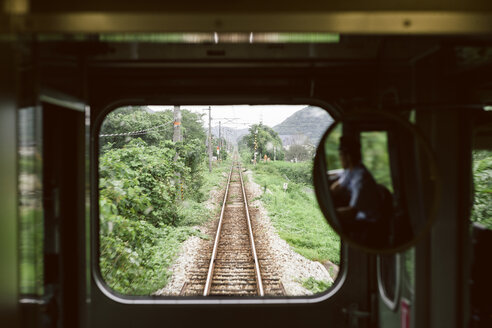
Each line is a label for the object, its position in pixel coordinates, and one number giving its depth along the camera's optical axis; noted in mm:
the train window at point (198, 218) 5750
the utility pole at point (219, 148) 18397
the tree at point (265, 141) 11727
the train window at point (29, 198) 1566
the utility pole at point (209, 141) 14032
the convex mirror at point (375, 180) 2299
